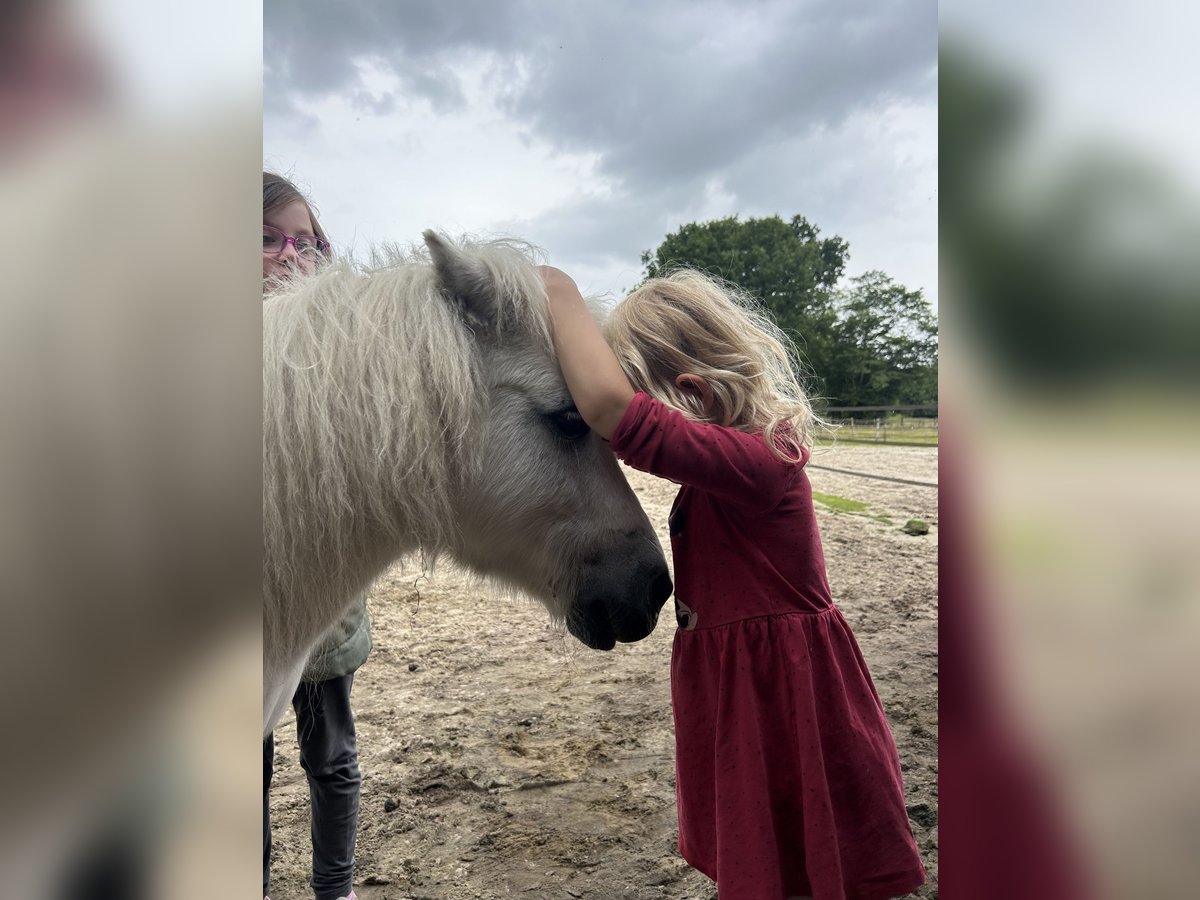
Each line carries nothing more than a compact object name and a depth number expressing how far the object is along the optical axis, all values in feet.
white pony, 3.88
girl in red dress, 3.97
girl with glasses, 5.86
